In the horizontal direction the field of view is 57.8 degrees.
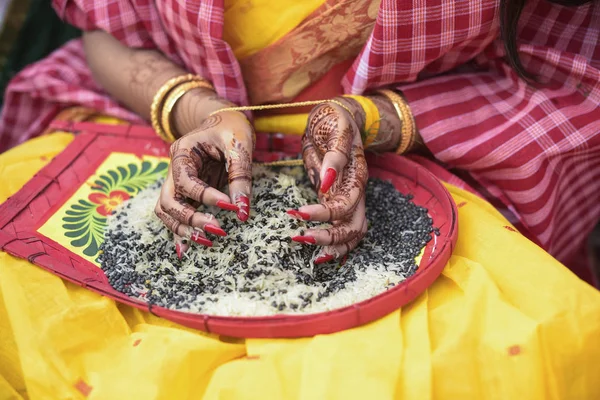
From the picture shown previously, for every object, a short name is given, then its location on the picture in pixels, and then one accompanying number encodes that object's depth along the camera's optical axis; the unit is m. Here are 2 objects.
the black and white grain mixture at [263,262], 0.98
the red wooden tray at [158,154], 0.91
